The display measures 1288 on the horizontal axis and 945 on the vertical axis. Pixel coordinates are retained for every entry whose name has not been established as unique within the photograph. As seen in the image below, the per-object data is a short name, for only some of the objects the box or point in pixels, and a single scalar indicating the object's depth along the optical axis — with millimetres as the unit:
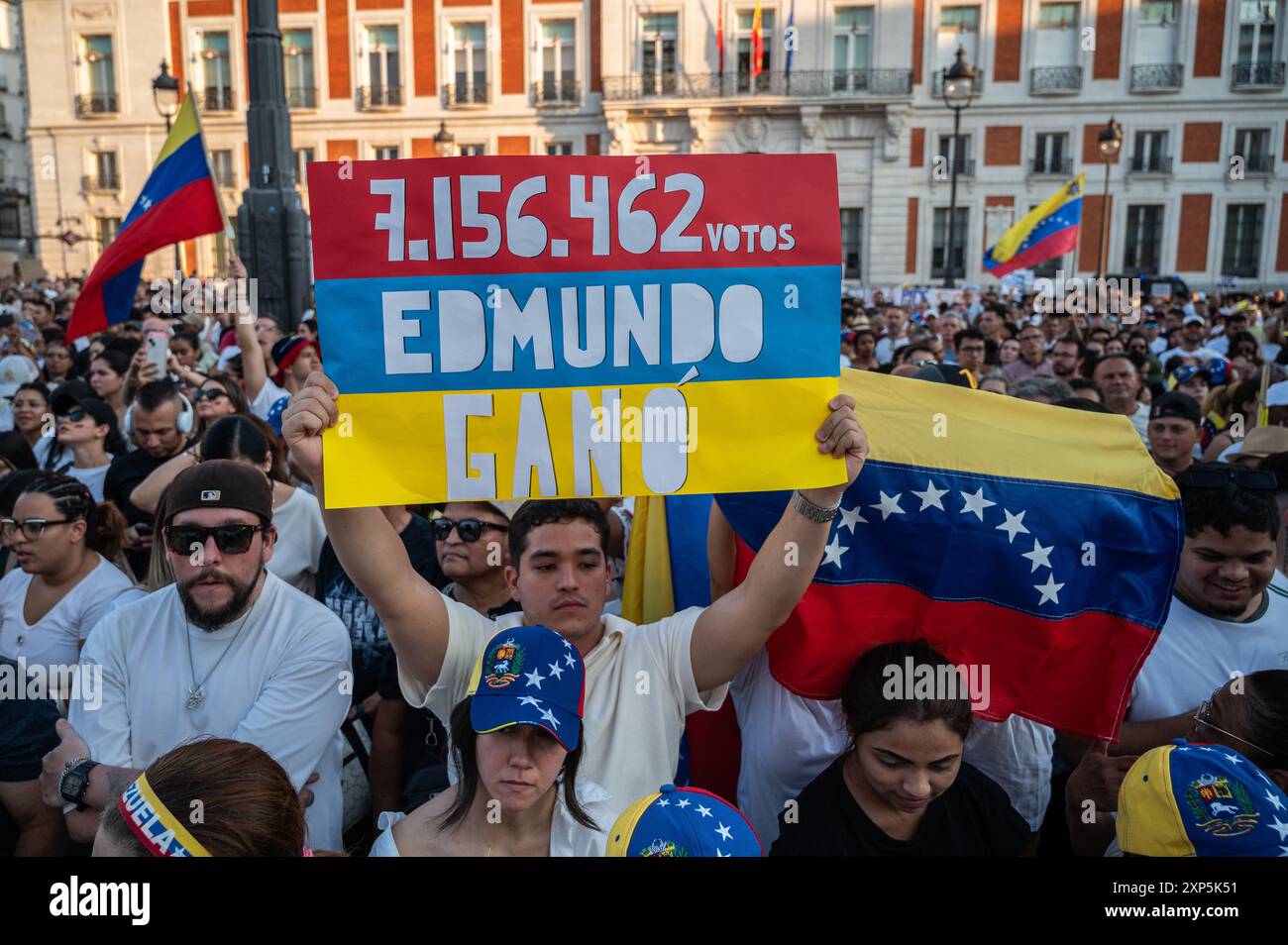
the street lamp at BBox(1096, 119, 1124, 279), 15109
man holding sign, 2188
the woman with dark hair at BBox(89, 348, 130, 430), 6359
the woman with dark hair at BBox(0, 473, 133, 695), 3238
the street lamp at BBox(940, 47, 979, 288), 14094
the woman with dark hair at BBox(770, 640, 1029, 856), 2209
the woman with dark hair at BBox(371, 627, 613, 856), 1936
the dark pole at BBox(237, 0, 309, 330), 7785
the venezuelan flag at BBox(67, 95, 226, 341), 6207
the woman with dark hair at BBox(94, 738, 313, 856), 1615
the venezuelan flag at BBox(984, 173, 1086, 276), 11930
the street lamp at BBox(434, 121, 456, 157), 14016
